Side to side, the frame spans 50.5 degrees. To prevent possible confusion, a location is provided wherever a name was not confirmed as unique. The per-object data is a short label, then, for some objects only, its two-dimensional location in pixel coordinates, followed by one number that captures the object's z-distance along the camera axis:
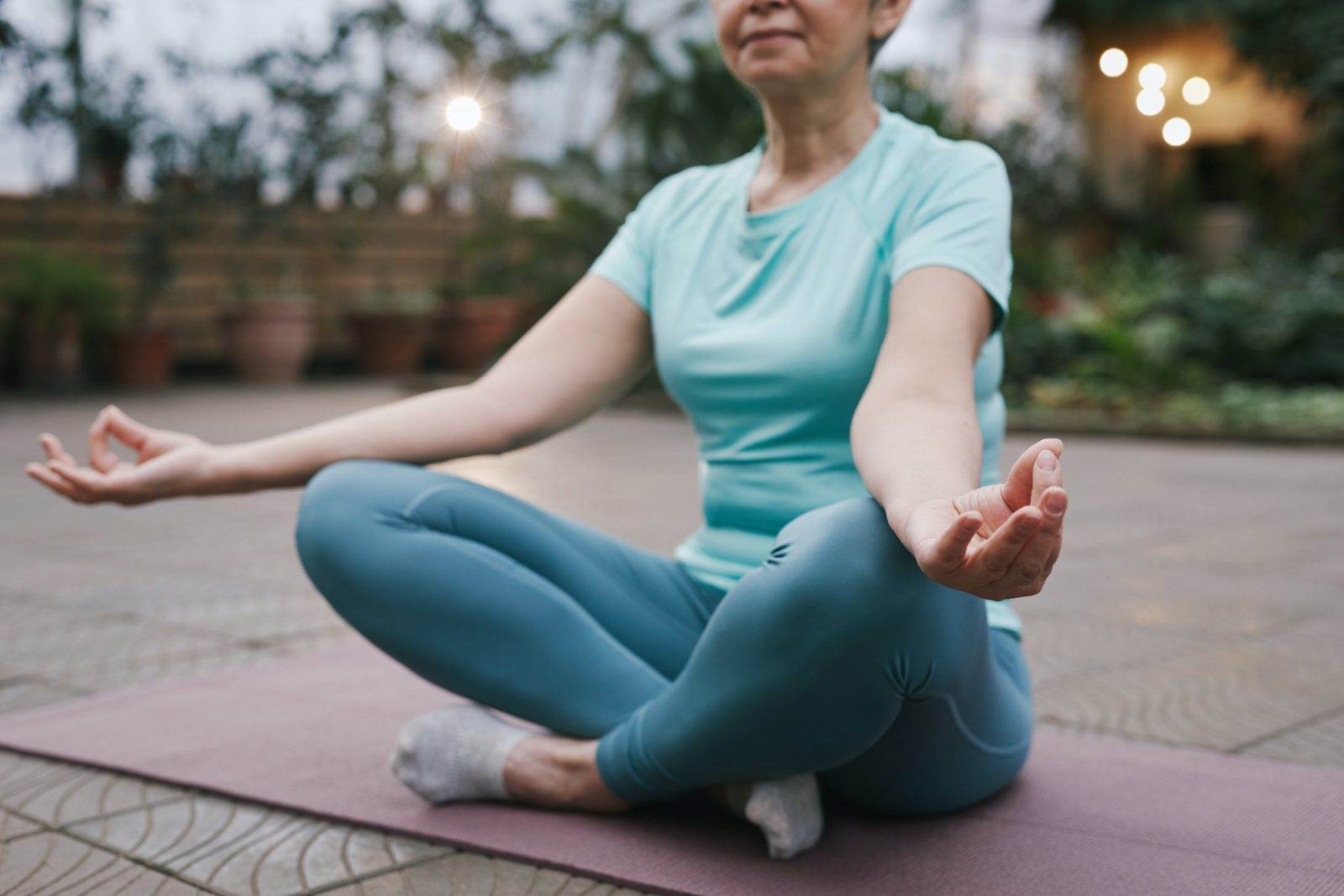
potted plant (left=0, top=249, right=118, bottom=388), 10.47
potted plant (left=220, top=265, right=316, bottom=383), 11.99
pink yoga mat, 1.64
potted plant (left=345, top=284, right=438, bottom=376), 12.65
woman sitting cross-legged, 1.50
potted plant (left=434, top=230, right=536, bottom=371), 12.71
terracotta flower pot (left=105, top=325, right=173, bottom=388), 11.16
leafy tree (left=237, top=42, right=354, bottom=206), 11.84
